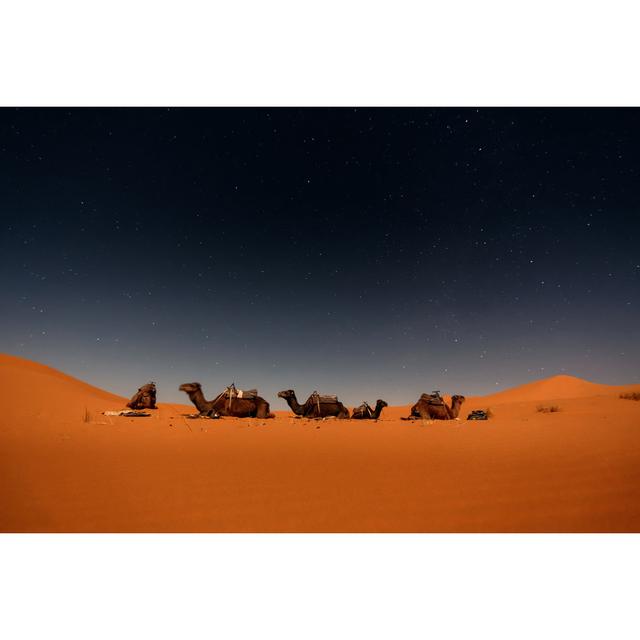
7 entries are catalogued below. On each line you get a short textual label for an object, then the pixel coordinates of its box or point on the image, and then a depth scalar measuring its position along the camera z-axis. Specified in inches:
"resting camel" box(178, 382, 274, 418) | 548.4
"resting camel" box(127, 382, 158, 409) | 591.2
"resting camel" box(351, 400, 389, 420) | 597.0
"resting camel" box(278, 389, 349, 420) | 605.9
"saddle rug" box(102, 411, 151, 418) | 447.5
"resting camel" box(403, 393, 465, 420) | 561.9
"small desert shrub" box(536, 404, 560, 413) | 560.1
